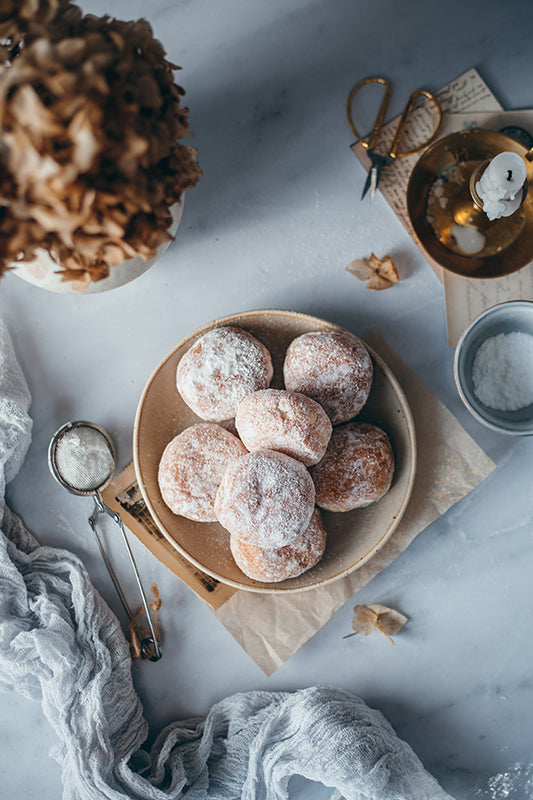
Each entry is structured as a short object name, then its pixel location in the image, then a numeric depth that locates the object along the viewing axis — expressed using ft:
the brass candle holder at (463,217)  3.53
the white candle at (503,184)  3.12
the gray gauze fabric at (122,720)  3.48
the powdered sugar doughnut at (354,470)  3.24
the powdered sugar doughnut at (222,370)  3.25
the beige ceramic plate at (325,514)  3.37
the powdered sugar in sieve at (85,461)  3.59
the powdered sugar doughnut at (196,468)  3.29
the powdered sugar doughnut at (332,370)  3.20
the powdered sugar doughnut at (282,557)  3.21
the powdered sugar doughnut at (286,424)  2.99
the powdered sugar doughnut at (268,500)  2.95
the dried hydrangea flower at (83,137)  1.96
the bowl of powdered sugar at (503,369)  3.52
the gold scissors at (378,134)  3.60
